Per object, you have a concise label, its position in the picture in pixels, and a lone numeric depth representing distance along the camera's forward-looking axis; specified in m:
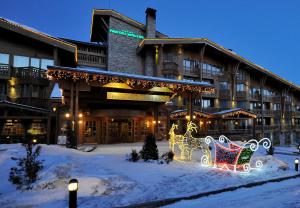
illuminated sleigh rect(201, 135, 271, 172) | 10.76
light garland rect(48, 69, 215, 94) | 14.16
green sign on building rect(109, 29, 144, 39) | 32.08
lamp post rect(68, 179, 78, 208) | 5.92
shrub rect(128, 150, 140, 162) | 11.58
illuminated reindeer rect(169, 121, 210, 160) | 13.36
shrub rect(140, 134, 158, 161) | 11.79
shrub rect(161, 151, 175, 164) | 11.61
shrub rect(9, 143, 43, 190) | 7.59
